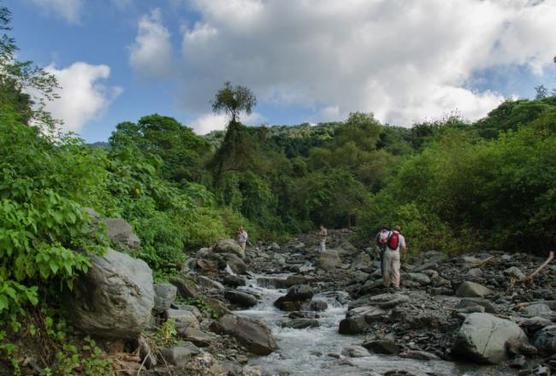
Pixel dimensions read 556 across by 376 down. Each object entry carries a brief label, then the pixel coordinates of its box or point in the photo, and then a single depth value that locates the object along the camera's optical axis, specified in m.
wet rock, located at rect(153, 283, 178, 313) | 8.31
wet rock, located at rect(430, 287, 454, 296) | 13.37
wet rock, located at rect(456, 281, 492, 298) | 12.63
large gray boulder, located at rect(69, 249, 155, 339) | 5.80
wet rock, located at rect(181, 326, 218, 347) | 8.17
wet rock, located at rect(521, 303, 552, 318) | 10.14
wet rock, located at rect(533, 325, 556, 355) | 8.15
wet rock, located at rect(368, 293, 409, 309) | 12.05
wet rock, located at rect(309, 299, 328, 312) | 13.60
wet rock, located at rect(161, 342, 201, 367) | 6.75
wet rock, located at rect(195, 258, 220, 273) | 18.84
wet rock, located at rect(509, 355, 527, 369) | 7.97
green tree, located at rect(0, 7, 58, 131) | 8.66
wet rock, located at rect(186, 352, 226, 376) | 6.74
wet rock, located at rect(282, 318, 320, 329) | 11.65
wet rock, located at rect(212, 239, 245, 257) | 23.22
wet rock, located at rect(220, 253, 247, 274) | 20.12
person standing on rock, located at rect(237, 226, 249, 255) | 25.56
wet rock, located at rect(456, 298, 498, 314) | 10.70
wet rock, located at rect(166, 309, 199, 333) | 8.39
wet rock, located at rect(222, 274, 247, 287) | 17.22
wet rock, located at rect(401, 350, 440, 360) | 8.82
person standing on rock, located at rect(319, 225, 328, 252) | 25.38
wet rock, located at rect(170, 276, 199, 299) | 11.36
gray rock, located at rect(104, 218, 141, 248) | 7.27
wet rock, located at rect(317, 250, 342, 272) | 21.86
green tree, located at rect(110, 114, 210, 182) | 35.72
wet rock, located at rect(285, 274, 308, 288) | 18.12
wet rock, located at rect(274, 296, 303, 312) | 13.96
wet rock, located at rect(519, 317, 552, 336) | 8.95
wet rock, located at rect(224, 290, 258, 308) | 14.04
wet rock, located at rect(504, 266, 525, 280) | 13.69
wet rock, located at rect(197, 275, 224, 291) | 15.09
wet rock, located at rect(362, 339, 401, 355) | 9.30
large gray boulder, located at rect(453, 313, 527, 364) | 8.31
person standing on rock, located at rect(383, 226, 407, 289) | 14.01
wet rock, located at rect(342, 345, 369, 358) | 9.21
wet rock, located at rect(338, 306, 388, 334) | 11.03
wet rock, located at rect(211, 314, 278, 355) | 9.16
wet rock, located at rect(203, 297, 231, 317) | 11.10
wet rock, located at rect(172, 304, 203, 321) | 9.89
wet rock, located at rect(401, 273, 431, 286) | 14.66
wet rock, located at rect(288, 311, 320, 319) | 12.59
